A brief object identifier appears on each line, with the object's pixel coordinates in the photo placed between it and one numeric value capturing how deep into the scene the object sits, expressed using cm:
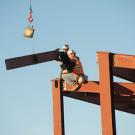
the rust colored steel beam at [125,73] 2007
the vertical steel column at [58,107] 2084
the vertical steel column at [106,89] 1706
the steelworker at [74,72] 1637
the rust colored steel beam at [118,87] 2055
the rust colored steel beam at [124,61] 1684
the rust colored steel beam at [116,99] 2145
